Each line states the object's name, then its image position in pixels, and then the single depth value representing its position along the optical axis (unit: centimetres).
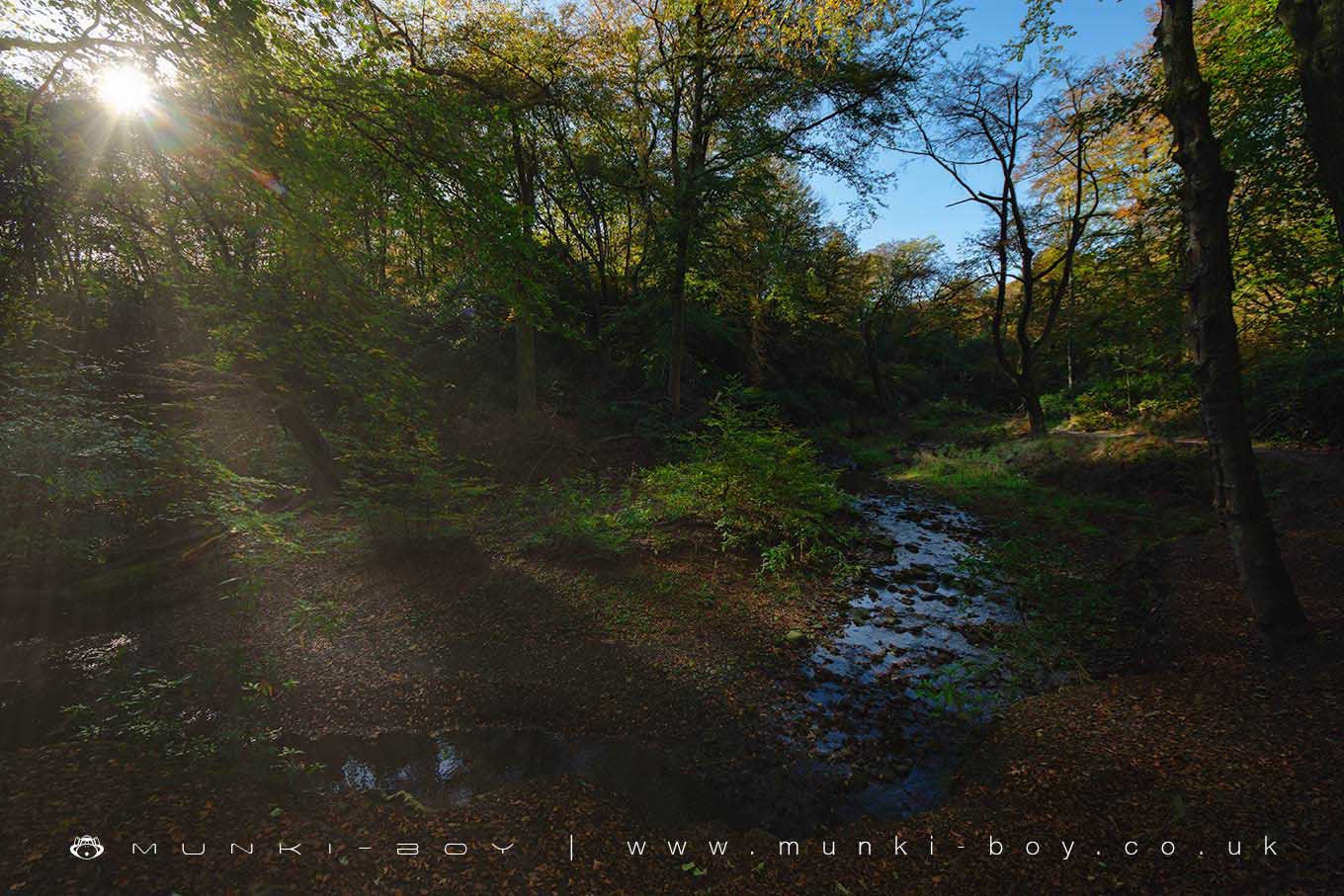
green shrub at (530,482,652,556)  752
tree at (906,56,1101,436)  1488
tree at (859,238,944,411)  1939
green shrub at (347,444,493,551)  698
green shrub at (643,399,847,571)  774
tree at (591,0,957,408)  1081
